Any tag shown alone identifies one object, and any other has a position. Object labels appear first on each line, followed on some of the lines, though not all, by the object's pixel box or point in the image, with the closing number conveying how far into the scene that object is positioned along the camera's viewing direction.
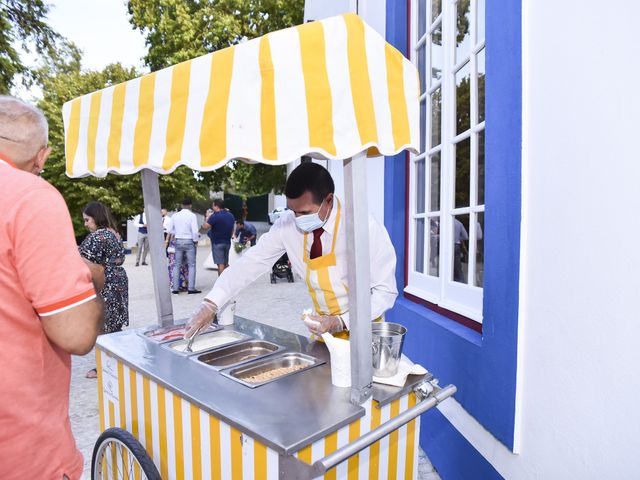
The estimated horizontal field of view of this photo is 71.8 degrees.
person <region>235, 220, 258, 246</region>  11.89
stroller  10.43
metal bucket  1.79
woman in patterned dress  4.23
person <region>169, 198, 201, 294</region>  8.63
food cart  1.45
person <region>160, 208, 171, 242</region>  9.20
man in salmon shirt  1.23
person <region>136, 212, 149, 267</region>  11.97
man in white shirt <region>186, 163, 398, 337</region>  2.25
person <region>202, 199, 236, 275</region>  9.20
